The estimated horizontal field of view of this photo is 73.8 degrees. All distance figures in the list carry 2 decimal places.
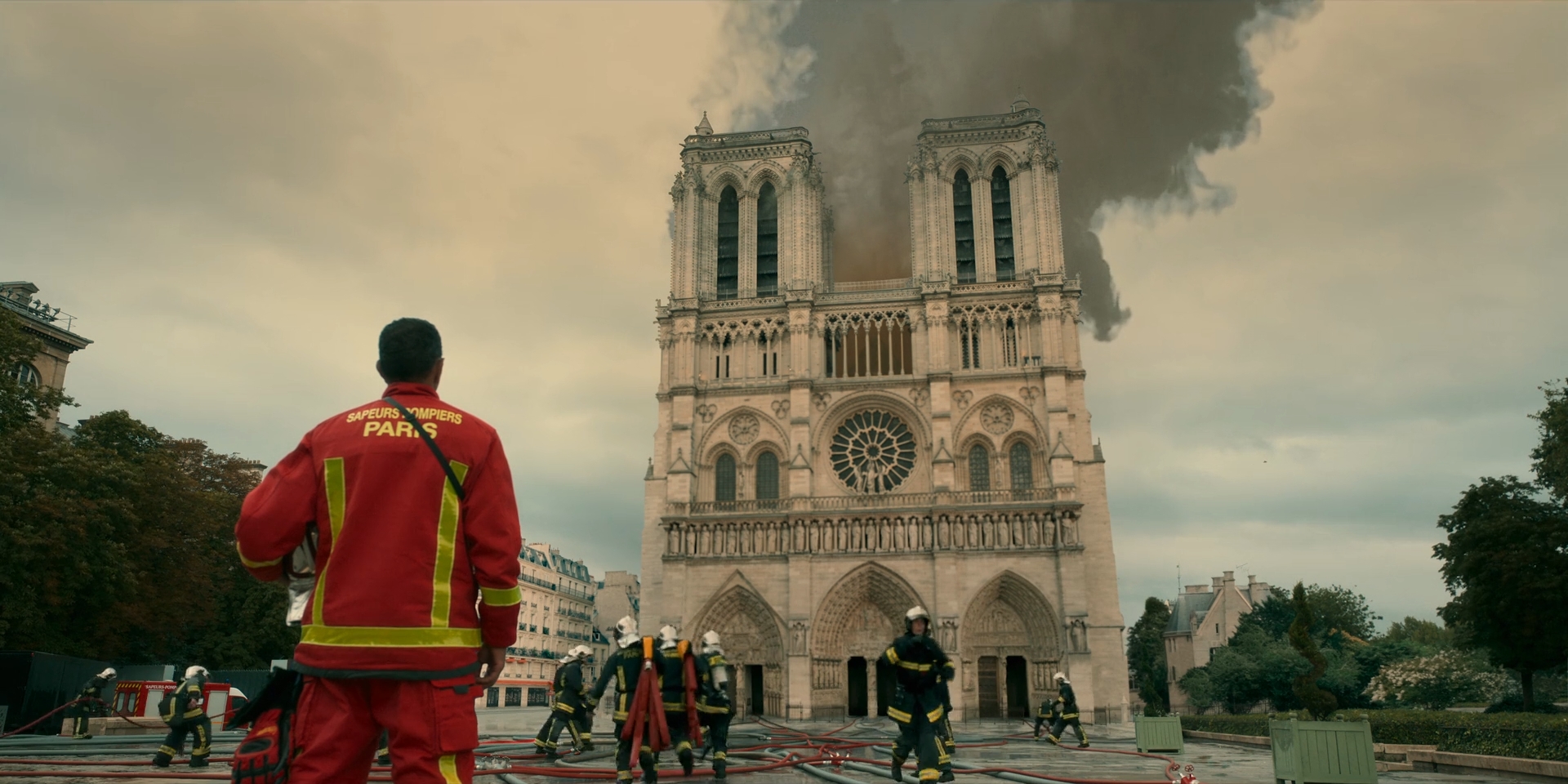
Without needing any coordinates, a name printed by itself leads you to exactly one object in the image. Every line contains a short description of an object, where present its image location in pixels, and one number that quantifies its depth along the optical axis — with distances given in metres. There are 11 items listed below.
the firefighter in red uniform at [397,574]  3.51
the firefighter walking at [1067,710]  18.75
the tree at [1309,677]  26.14
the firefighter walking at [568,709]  13.00
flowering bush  33.47
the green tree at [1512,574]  24.97
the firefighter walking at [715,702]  11.21
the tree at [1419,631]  72.00
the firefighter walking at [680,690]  10.93
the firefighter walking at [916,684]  9.77
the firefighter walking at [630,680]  9.55
